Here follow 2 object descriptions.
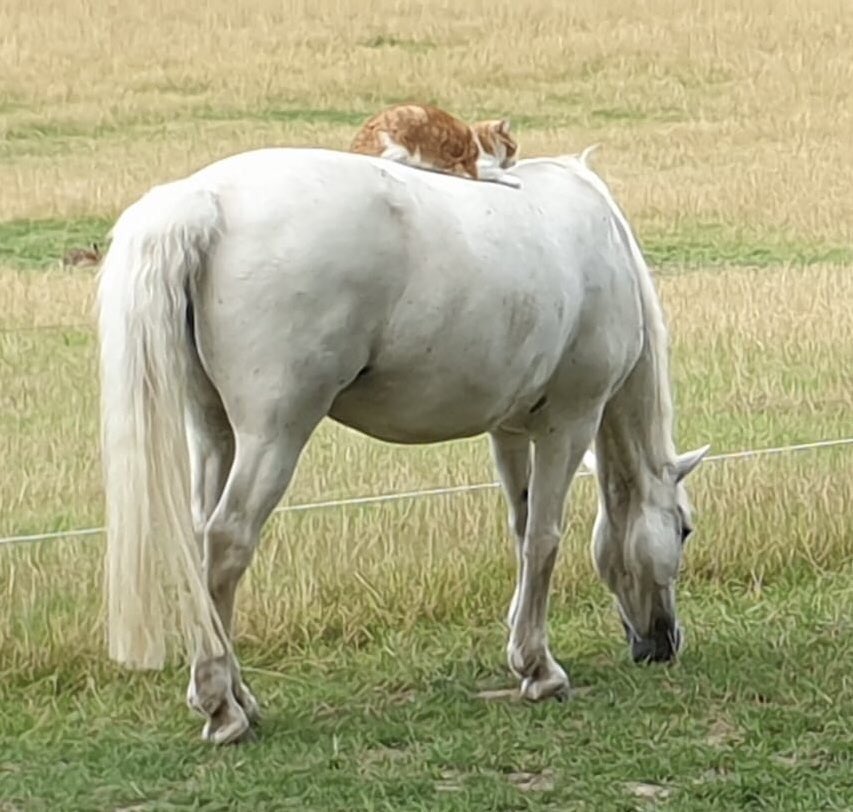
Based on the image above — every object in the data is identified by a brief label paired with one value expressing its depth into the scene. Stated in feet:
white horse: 24.77
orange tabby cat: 31.78
